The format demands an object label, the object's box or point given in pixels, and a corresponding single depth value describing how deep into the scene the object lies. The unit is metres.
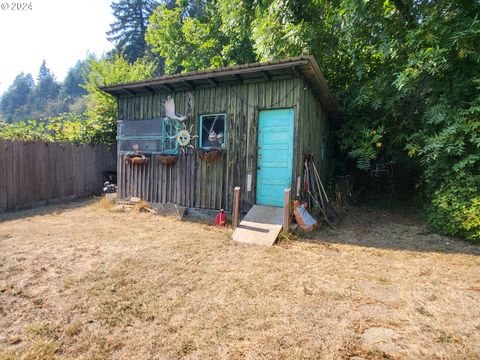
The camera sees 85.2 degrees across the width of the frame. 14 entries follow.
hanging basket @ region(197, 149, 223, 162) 5.76
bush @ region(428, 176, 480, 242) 4.53
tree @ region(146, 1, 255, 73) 13.18
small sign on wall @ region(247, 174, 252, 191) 5.52
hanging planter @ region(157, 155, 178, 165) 6.27
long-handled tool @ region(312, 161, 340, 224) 5.88
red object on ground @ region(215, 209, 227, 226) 5.40
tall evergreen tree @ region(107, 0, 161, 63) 26.91
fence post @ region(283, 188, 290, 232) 4.51
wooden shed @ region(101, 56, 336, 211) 5.22
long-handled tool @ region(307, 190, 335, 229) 5.55
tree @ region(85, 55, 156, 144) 10.10
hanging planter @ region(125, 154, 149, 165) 6.65
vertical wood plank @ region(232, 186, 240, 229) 4.90
